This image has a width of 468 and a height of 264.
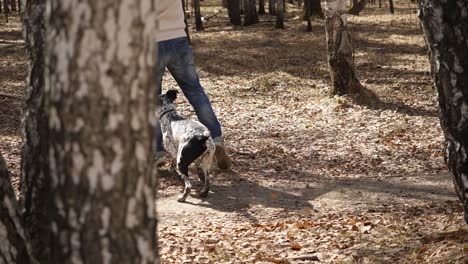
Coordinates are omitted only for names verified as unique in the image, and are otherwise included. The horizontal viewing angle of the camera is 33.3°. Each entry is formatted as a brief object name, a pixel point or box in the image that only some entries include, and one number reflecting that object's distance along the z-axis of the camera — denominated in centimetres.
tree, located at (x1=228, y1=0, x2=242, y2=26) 2731
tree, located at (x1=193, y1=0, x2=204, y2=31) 2502
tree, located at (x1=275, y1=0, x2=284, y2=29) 2473
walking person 774
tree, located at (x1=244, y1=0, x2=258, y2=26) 2692
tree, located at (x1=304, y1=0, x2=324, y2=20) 2752
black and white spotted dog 721
